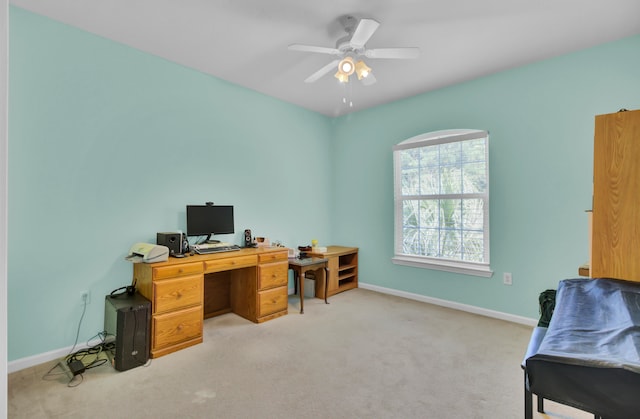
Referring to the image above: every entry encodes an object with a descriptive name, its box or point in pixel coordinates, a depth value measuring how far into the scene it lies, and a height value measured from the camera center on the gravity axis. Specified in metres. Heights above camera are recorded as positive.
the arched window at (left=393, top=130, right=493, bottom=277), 3.53 +0.10
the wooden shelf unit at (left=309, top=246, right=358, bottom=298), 4.10 -0.87
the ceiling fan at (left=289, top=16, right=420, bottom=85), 2.22 +1.24
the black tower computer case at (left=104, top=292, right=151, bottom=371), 2.22 -0.92
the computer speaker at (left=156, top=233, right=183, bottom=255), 2.75 -0.29
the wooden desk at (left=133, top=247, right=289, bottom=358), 2.47 -0.80
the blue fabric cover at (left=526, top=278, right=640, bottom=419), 0.78 -0.44
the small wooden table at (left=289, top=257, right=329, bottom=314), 3.48 -0.68
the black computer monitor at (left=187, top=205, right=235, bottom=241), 3.11 -0.11
